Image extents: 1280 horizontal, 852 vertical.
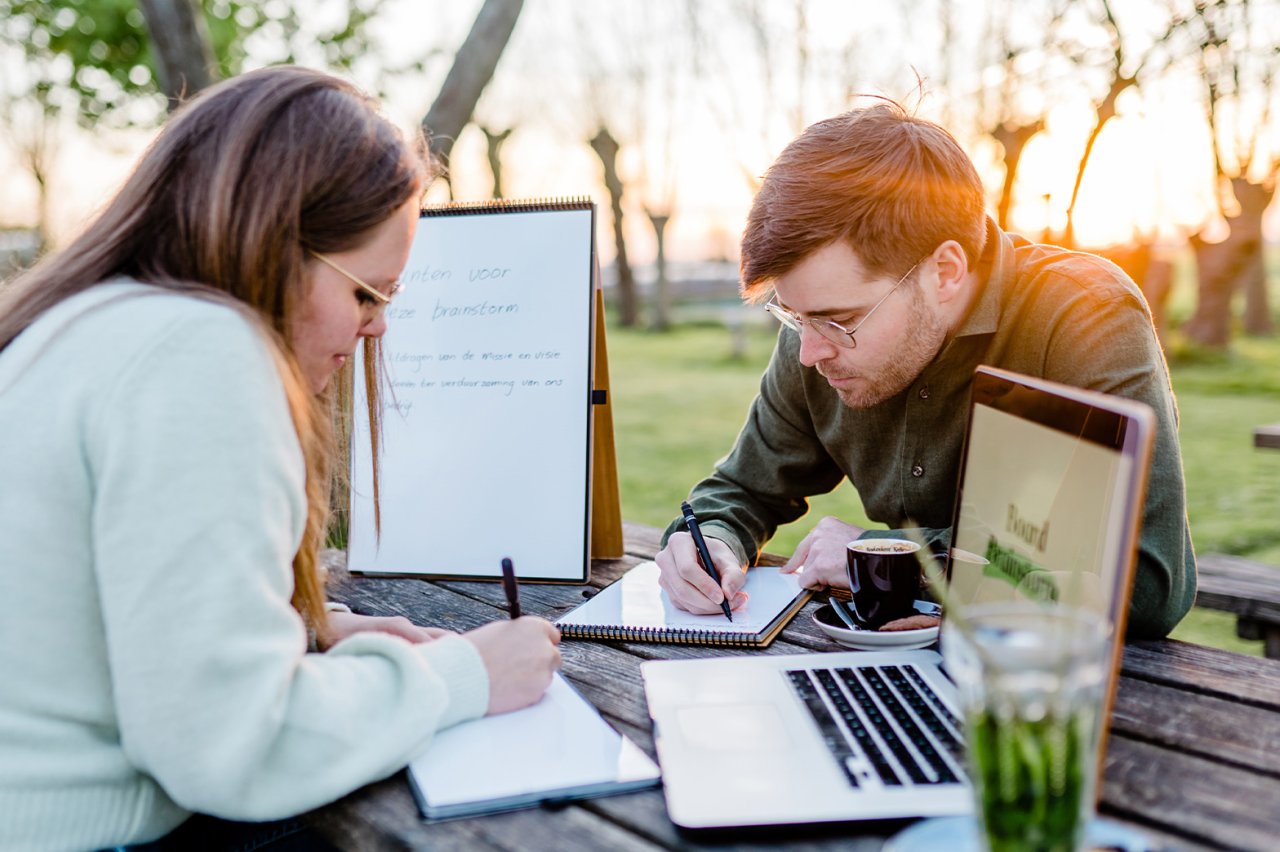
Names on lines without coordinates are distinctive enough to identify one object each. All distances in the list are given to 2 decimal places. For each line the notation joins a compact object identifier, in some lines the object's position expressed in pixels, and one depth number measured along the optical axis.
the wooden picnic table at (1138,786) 1.01
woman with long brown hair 1.04
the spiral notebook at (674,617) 1.63
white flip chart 2.14
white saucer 1.53
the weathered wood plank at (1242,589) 2.92
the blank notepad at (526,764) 1.11
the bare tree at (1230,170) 6.73
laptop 1.02
